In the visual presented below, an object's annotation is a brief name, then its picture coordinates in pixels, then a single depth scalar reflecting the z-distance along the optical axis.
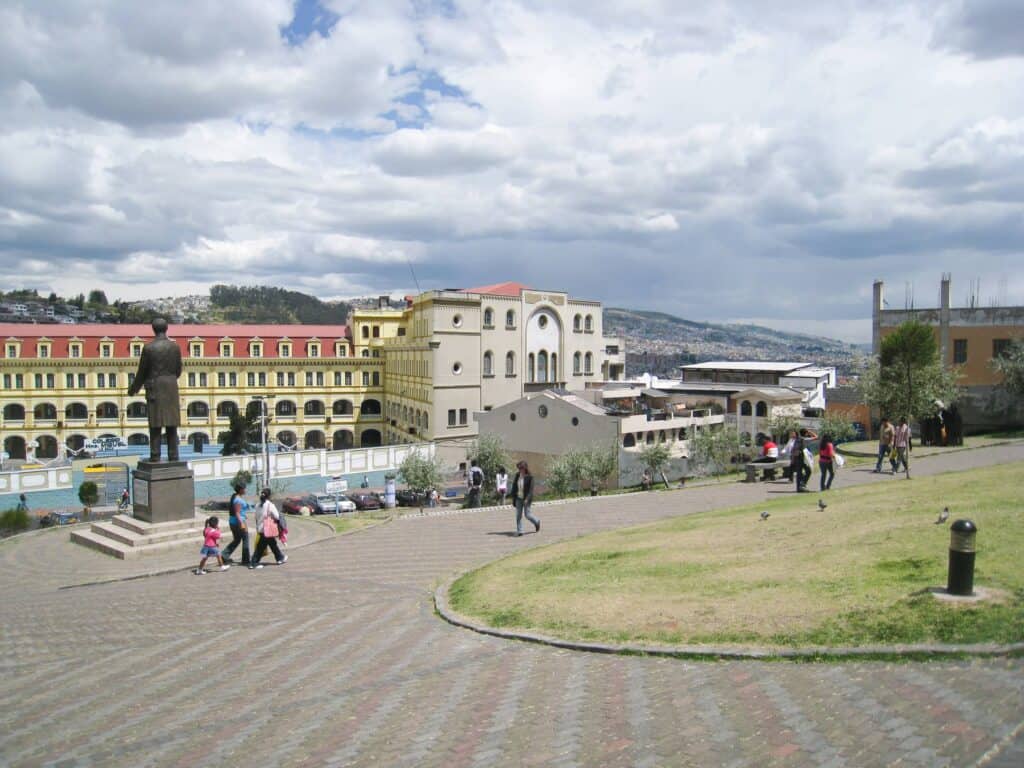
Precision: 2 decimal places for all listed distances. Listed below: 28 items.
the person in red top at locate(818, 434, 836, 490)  18.39
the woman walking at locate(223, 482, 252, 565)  14.53
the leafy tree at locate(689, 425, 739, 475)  37.41
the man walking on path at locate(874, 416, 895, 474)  21.12
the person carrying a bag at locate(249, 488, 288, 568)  14.56
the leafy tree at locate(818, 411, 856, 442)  39.47
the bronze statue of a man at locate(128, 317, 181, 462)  18.61
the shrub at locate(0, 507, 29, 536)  30.03
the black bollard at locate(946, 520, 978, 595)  8.05
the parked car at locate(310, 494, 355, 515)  38.97
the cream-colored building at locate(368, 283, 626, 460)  57.12
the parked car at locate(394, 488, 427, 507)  39.06
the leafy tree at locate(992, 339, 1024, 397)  34.34
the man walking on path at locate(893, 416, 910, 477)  19.56
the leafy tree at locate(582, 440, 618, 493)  35.59
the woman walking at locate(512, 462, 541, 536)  16.34
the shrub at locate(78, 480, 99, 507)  40.50
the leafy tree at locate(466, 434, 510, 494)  42.00
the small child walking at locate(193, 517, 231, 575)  14.40
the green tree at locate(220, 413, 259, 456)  59.62
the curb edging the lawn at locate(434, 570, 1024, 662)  6.87
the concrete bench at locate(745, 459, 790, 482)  22.56
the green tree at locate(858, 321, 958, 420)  28.62
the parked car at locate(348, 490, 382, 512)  41.22
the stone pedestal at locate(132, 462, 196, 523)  17.88
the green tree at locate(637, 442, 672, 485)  34.16
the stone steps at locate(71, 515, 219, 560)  17.00
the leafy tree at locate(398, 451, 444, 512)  40.59
